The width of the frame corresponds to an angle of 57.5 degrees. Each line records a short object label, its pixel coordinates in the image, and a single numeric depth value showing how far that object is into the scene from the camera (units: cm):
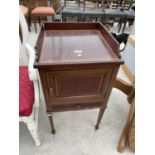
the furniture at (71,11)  255
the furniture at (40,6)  261
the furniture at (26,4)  280
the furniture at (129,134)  117
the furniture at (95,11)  262
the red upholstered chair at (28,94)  88
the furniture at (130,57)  173
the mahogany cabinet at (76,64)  71
